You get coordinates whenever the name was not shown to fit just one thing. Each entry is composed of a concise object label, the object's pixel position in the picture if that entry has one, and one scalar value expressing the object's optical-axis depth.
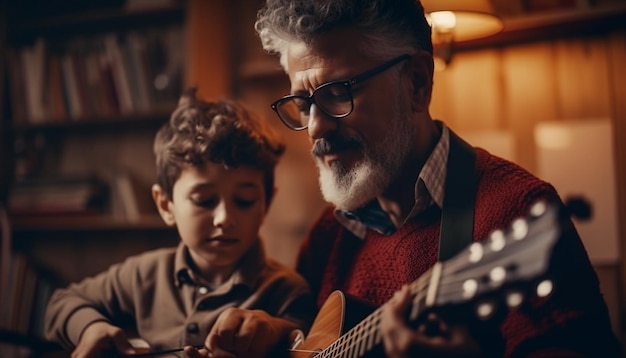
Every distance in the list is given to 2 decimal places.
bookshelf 2.19
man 0.74
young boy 1.01
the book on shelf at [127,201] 2.23
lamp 1.42
